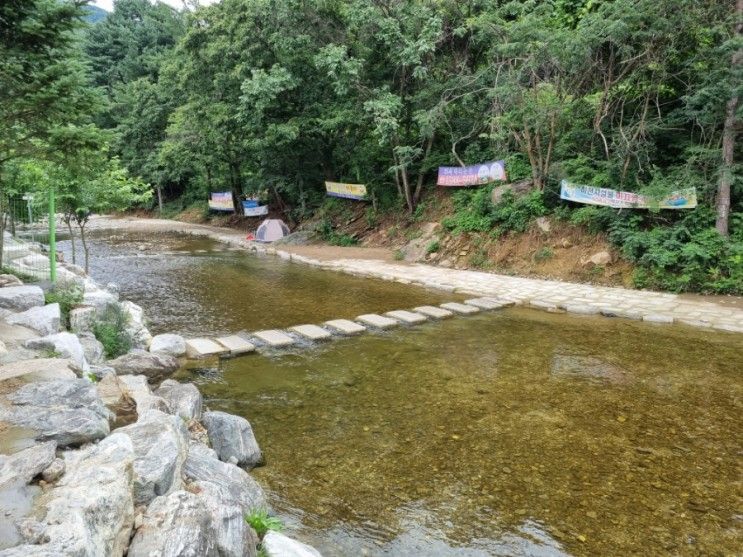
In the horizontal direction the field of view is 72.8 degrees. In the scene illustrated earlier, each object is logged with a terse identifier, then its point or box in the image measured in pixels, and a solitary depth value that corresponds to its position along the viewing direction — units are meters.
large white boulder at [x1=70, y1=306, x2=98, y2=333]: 6.47
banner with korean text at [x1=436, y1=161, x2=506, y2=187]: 14.30
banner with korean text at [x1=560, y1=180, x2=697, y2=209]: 10.30
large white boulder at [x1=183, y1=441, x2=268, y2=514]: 3.42
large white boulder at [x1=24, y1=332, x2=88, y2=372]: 4.77
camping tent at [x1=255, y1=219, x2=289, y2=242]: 20.75
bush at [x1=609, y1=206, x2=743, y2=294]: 9.67
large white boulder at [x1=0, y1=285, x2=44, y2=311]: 5.97
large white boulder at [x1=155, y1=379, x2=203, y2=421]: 4.70
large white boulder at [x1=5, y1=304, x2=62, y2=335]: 5.40
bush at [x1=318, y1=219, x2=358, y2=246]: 18.44
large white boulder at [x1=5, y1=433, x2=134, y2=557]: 2.15
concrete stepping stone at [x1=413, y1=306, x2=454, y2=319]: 9.04
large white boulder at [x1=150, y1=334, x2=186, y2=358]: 6.95
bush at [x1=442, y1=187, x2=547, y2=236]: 12.96
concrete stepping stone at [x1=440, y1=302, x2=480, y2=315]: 9.34
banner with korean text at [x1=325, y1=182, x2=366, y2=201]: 18.93
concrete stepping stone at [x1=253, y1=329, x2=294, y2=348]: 7.60
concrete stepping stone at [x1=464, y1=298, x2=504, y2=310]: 9.64
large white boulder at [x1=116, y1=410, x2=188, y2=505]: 2.89
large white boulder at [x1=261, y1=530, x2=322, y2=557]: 2.91
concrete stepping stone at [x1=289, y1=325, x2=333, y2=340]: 7.88
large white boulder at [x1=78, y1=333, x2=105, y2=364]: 5.72
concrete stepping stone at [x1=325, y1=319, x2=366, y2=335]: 8.19
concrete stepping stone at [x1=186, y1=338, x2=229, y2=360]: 7.07
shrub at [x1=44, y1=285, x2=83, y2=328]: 6.64
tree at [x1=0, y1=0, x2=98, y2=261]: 5.32
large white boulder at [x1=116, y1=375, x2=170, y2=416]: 4.26
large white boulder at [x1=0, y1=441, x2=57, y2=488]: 2.67
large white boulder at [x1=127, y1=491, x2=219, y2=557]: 2.43
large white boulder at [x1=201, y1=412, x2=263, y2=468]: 4.29
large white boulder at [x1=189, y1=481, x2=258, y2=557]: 2.65
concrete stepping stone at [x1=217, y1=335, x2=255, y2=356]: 7.21
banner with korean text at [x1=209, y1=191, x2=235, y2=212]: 27.67
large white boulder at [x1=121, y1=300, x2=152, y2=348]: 7.23
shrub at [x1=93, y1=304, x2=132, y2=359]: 6.59
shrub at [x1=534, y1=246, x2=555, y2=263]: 12.16
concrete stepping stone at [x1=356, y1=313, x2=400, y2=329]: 8.49
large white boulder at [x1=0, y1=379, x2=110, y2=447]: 3.24
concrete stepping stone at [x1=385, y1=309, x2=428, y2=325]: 8.75
